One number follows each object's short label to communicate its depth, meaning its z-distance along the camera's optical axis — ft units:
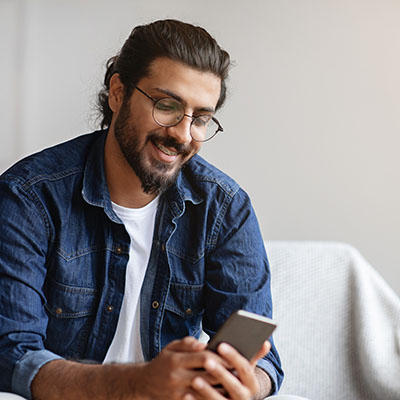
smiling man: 4.73
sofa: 6.08
